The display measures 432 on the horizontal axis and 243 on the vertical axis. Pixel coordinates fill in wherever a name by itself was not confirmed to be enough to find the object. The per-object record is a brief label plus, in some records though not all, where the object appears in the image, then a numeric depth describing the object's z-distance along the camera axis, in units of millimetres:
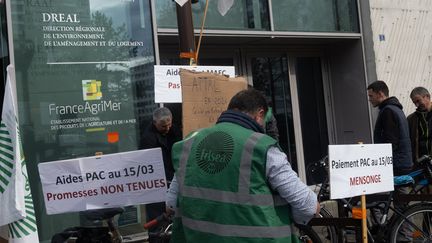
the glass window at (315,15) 8305
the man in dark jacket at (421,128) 7121
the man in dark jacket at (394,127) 5957
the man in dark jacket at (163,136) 5793
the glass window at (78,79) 6098
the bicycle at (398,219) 5328
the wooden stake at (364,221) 4547
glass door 8984
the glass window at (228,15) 7223
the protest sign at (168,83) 5152
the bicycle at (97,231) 4461
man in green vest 2979
